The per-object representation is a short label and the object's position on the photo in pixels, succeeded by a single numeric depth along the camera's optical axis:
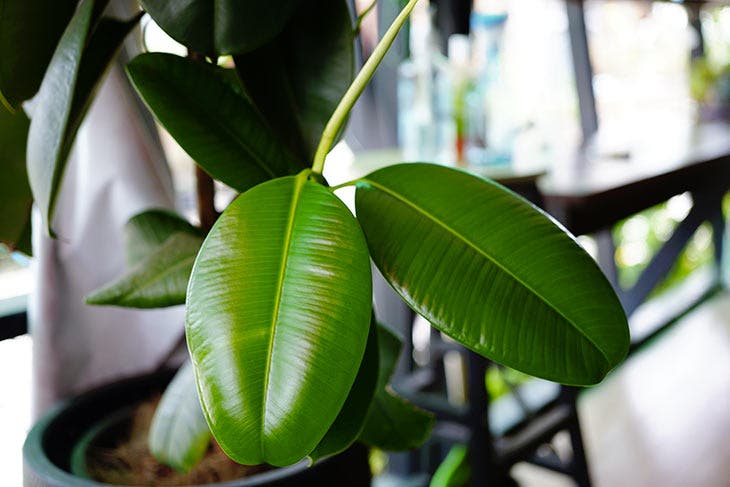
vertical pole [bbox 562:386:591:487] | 1.70
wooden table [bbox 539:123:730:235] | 1.52
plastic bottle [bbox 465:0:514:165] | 1.76
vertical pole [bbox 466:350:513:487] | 1.59
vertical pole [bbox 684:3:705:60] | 4.05
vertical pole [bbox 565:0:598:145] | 3.41
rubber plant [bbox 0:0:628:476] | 0.46
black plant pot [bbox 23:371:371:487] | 0.71
